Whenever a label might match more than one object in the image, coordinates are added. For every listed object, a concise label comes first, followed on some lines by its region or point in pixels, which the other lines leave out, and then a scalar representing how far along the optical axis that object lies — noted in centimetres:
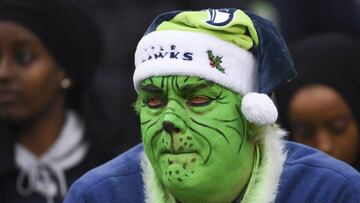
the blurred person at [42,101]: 1127
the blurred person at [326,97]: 1078
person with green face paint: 781
